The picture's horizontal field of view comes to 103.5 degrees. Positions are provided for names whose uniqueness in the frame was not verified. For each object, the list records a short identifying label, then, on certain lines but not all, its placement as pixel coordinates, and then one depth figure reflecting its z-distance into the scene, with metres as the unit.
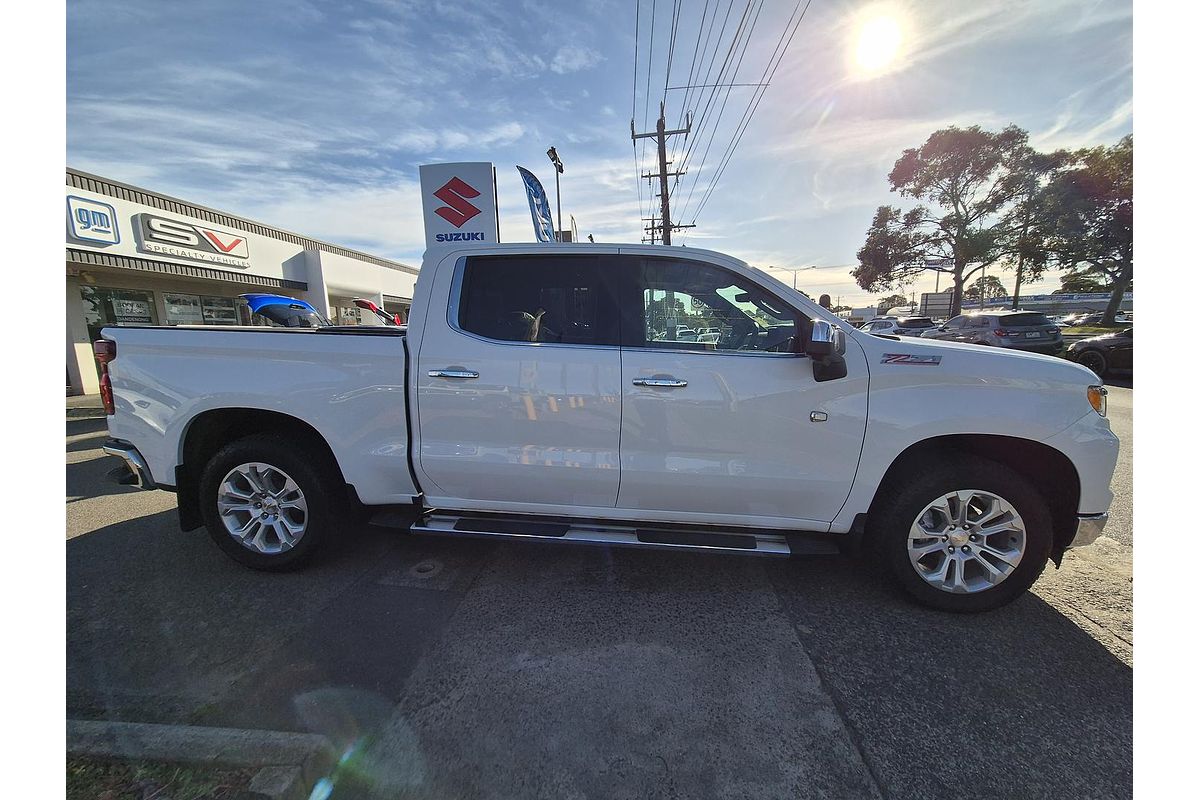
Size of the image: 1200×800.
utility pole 18.08
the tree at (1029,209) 26.33
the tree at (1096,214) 23.72
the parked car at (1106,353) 10.97
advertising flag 7.39
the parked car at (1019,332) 13.55
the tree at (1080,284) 30.36
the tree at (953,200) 27.94
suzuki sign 6.33
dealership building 10.72
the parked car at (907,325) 25.91
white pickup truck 2.61
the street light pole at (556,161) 11.99
